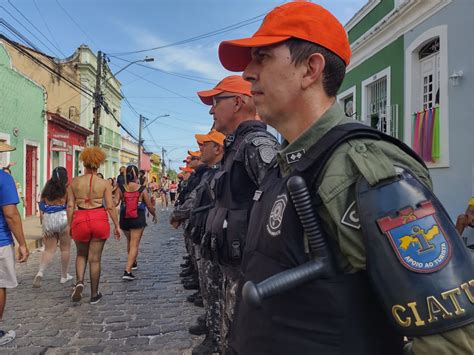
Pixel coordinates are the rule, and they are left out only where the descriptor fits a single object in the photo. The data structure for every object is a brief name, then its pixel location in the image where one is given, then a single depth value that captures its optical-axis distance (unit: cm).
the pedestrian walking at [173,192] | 2949
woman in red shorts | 557
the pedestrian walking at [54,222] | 655
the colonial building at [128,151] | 4552
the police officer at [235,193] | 279
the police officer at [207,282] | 386
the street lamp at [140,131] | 3788
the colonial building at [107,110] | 2964
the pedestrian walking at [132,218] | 694
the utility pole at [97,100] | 2019
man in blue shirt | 417
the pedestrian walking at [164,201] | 2692
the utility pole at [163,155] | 7061
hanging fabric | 783
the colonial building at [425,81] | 707
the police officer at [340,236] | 96
